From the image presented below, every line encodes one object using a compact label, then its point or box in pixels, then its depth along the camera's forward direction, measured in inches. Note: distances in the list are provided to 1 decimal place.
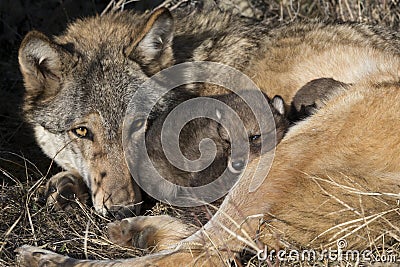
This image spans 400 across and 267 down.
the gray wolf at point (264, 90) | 248.1
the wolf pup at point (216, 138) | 344.2
